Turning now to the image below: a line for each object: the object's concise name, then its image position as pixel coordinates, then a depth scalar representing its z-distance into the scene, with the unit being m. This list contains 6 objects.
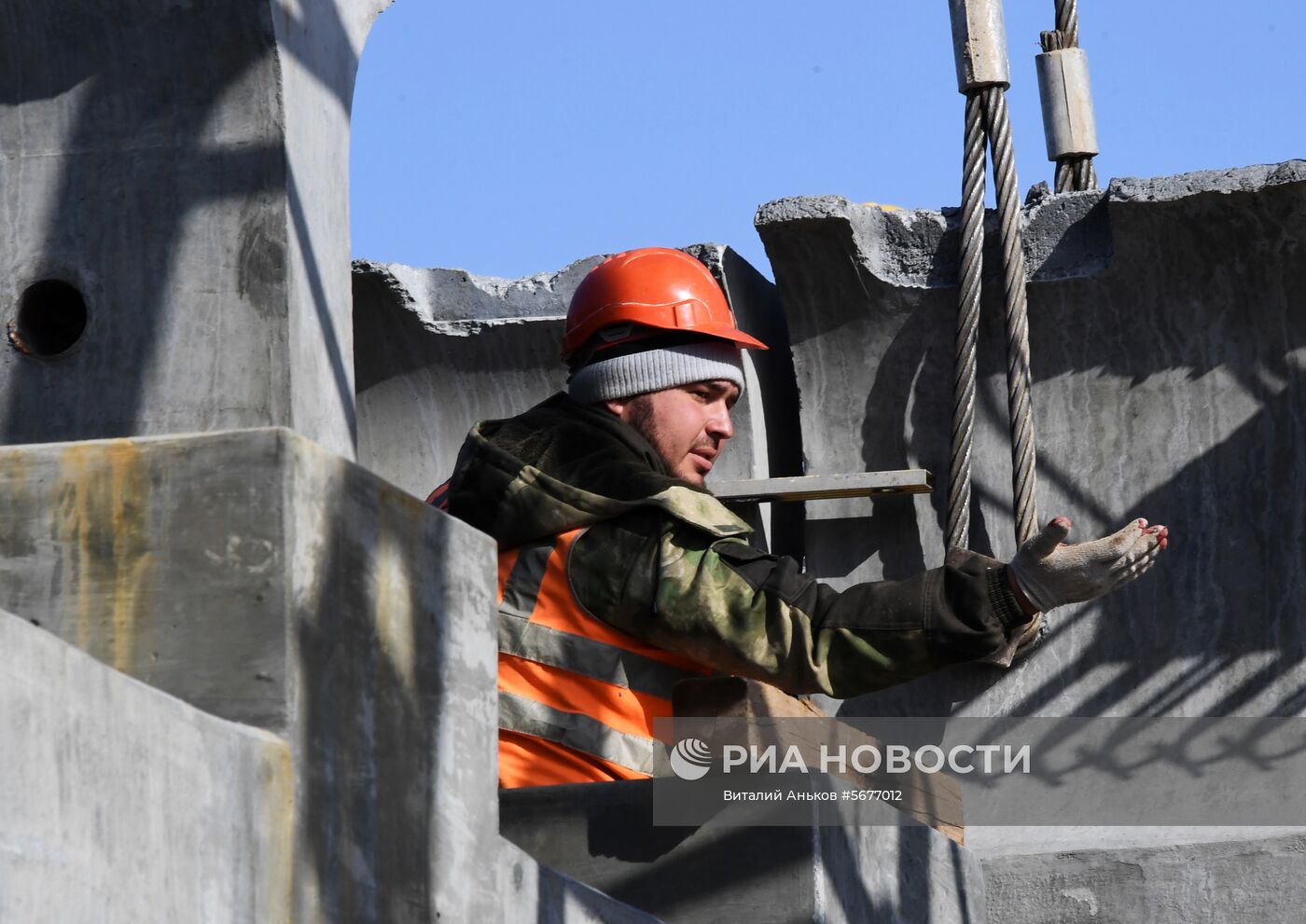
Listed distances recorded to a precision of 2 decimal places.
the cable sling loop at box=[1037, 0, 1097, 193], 17.86
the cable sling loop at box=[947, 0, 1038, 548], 13.23
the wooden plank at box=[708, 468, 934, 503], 13.45
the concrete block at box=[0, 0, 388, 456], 7.53
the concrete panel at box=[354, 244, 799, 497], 14.53
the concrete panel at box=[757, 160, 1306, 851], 13.01
